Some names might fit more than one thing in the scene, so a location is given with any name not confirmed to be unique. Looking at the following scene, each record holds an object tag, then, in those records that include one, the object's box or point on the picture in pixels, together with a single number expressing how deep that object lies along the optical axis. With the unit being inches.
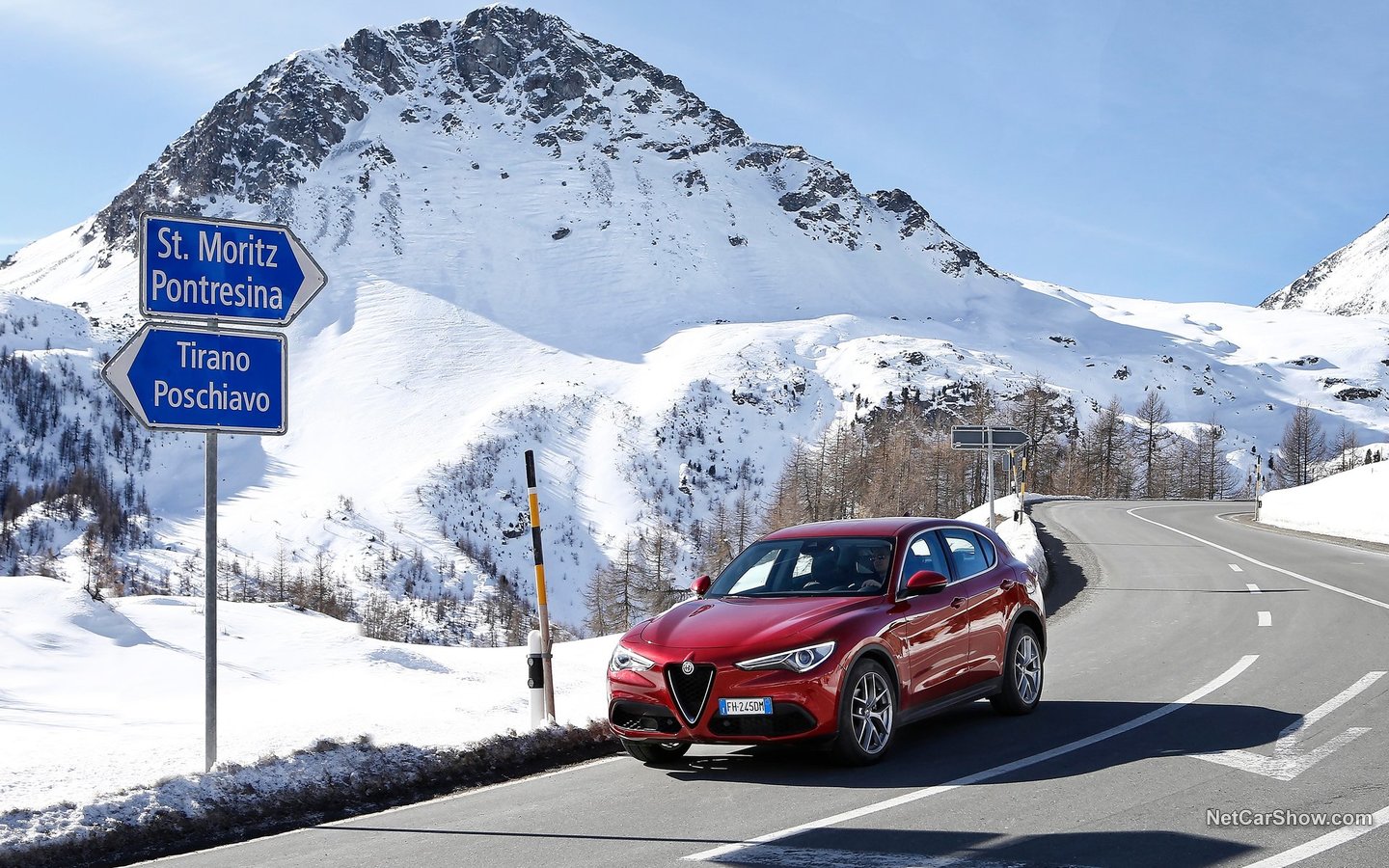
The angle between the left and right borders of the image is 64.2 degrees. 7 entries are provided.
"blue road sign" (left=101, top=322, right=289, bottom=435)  273.7
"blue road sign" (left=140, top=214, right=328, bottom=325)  279.4
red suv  264.2
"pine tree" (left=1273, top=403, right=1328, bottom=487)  4704.7
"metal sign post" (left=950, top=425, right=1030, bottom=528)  908.6
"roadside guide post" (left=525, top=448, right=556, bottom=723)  335.0
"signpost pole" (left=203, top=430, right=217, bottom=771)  272.8
